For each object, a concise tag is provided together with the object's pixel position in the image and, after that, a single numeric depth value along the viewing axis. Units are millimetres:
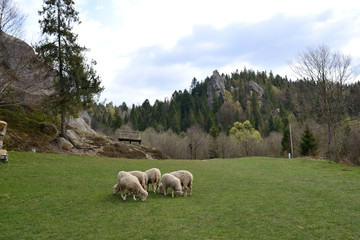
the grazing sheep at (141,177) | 12227
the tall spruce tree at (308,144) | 49272
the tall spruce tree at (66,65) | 28969
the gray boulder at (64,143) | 28311
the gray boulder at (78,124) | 41456
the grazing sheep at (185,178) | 12212
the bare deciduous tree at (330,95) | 33312
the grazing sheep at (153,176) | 13008
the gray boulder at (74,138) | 30297
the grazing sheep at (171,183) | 11648
